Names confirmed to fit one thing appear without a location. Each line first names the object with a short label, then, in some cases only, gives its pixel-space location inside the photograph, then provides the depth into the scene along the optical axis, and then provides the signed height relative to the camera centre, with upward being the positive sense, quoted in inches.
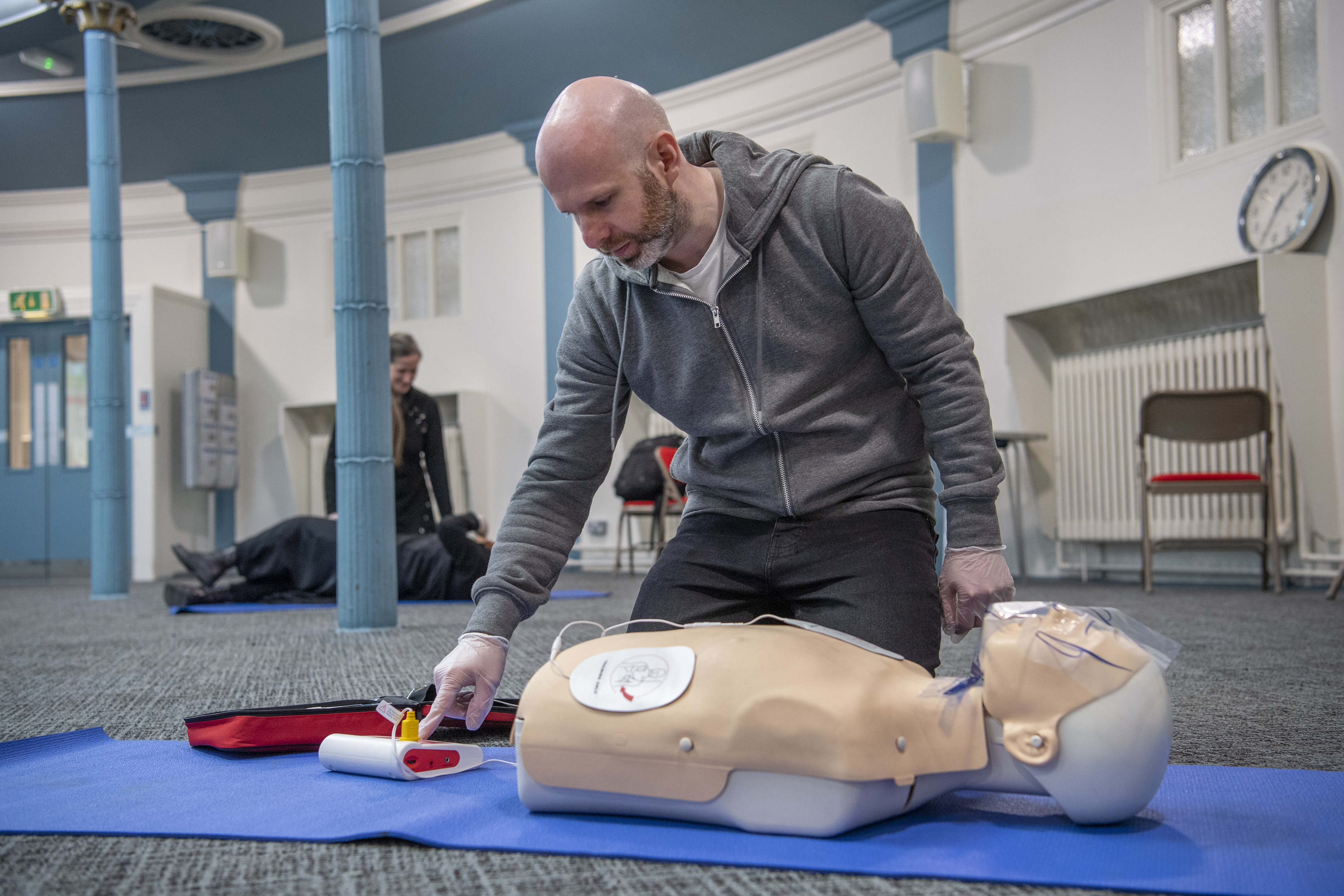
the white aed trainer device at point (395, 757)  50.3 -13.7
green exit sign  303.1 +47.9
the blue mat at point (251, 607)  163.2 -21.0
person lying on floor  170.9 -15.6
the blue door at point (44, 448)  309.3 +7.5
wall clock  157.8 +36.2
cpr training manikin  38.4 -9.9
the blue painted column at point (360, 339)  130.3 +15.4
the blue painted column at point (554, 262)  288.0 +53.1
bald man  50.7 +3.3
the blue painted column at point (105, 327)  214.2 +28.8
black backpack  240.2 -3.3
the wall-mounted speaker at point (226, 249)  321.1 +65.3
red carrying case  57.4 -13.7
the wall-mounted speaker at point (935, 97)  209.6 +69.0
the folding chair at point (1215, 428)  160.6 +2.8
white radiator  175.3 +0.3
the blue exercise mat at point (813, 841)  36.0 -14.1
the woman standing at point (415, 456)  171.0 +1.5
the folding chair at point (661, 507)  234.4 -10.5
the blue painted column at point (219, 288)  322.0 +54.9
